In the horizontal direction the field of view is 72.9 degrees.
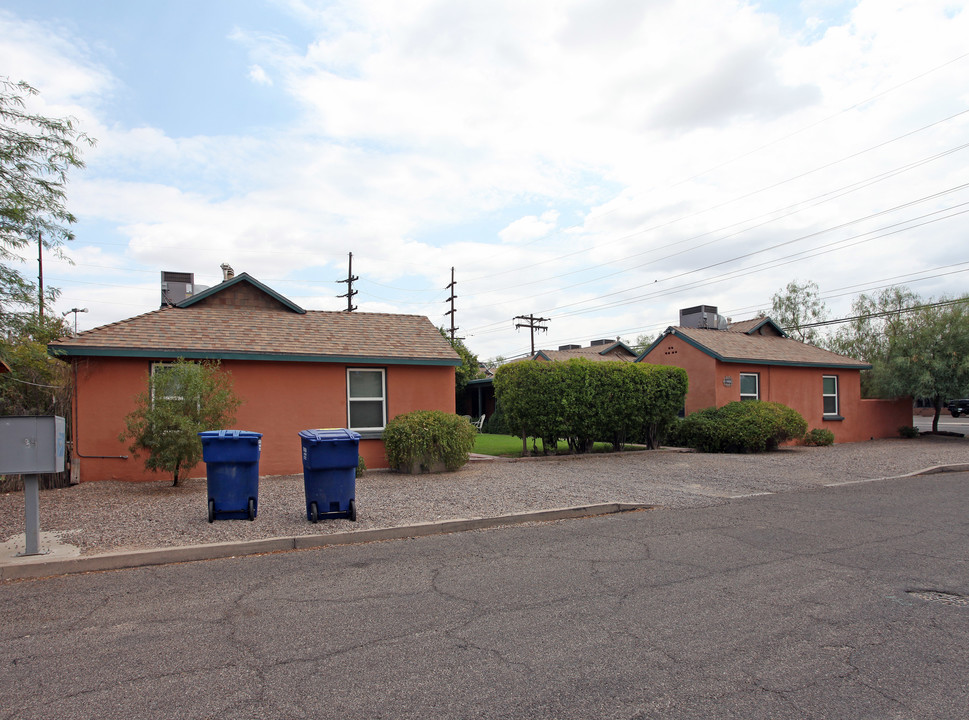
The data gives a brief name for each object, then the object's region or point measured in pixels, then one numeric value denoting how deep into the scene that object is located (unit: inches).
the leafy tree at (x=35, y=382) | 454.3
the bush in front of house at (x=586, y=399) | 646.5
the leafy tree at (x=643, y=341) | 2787.9
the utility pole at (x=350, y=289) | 1551.4
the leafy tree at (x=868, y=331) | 1431.8
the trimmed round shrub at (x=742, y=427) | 716.0
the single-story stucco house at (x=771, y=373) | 840.3
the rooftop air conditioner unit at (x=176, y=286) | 776.6
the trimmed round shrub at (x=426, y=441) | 544.1
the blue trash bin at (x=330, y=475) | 338.3
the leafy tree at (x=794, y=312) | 1792.6
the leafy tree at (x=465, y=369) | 1323.8
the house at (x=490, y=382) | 1352.1
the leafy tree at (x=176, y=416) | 440.8
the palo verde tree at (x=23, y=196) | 350.6
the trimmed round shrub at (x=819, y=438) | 840.3
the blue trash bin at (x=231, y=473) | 335.0
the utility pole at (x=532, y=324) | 1892.8
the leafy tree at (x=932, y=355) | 856.3
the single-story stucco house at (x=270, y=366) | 504.1
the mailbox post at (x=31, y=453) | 264.2
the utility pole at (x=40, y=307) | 381.0
